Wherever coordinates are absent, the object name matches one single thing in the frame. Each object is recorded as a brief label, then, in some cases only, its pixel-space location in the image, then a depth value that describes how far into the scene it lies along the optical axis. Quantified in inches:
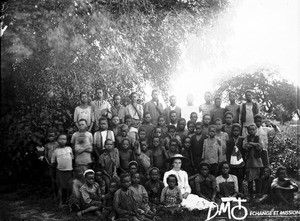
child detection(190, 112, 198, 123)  245.6
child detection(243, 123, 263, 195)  223.0
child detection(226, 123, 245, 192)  223.1
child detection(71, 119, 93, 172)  213.3
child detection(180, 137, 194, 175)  227.8
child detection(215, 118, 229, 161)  223.5
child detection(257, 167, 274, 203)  218.2
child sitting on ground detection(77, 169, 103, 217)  191.6
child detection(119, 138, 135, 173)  218.1
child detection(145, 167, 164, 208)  207.9
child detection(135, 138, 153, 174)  221.8
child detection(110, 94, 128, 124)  245.8
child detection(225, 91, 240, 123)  246.1
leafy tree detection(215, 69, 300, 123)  544.1
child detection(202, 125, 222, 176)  221.8
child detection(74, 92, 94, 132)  231.0
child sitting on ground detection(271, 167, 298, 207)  209.2
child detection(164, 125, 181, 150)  232.0
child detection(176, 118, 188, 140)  239.9
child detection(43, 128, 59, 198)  218.1
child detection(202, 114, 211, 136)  237.3
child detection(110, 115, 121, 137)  231.3
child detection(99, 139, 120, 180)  212.5
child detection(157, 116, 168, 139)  239.6
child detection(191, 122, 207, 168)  229.0
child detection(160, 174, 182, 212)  195.3
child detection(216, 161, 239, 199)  211.0
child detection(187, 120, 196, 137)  238.2
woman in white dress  196.1
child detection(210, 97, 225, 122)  246.5
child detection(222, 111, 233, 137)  235.0
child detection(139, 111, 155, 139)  239.5
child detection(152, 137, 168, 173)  226.1
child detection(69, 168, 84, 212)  195.6
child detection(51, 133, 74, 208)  211.9
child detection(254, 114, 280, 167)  226.4
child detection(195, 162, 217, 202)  209.8
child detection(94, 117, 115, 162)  221.6
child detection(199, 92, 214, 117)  252.7
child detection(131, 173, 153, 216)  187.9
